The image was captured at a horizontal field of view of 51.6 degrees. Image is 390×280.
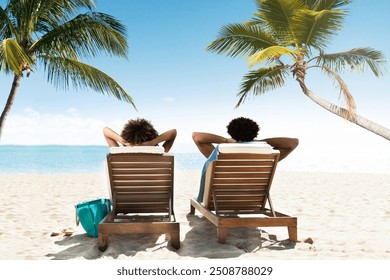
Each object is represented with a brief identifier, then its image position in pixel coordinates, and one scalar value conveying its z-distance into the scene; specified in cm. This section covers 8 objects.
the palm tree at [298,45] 806
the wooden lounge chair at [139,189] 324
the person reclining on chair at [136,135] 361
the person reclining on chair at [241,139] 366
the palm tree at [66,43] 670
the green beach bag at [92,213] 364
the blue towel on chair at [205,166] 348
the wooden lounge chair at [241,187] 343
